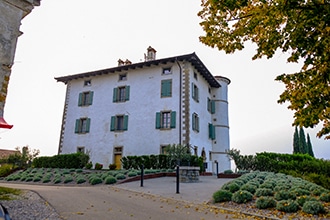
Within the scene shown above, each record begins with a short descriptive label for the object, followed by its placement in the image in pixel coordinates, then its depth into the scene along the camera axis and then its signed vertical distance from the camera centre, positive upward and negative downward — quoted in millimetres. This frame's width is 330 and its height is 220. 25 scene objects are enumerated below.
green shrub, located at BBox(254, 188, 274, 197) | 6945 -625
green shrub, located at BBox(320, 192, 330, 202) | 6368 -653
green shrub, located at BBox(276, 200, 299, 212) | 5796 -813
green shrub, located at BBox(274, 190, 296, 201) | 6442 -652
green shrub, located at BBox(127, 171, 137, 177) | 12881 -463
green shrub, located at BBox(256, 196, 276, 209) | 6145 -803
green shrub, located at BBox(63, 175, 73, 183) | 12665 -786
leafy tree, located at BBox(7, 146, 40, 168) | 26631 +479
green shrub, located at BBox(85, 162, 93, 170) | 18266 -188
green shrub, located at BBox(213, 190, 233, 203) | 7035 -773
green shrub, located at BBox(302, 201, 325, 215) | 5523 -799
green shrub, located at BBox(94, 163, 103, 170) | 17616 -230
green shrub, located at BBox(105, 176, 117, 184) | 11577 -706
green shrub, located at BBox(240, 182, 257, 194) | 7445 -569
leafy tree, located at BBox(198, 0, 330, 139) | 4996 +2791
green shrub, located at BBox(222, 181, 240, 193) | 7586 -566
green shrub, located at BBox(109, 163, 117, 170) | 17719 -175
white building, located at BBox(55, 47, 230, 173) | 19142 +4345
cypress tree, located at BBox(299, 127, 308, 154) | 32344 +3238
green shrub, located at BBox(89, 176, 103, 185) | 11572 -767
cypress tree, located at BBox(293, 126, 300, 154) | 32938 +3389
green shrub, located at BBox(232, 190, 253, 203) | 6699 -742
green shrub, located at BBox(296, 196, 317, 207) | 6046 -682
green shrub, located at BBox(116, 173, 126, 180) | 12331 -599
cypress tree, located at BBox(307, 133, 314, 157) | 33809 +2859
